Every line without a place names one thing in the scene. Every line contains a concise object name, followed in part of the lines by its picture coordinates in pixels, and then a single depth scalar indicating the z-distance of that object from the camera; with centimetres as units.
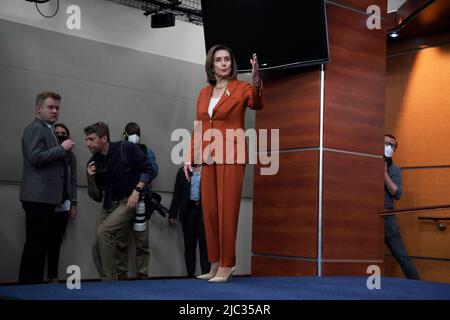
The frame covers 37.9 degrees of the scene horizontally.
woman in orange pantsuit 385
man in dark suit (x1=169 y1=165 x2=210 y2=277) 673
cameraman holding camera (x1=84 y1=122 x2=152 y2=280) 525
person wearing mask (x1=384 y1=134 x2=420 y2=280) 597
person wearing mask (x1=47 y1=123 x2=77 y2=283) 627
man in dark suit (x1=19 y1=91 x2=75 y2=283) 438
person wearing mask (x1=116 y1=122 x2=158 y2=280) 607
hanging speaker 726
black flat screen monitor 484
